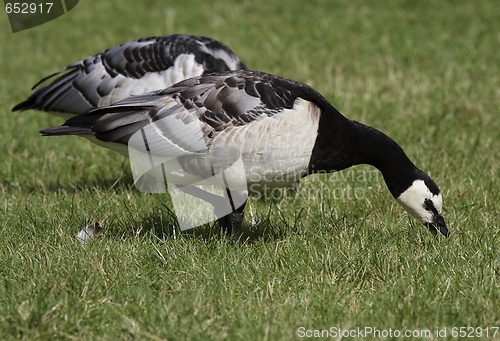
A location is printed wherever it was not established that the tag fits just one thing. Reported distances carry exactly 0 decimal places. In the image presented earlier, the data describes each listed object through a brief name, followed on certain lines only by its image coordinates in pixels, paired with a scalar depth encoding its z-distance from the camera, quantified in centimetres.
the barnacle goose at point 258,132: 920
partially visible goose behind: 1307
